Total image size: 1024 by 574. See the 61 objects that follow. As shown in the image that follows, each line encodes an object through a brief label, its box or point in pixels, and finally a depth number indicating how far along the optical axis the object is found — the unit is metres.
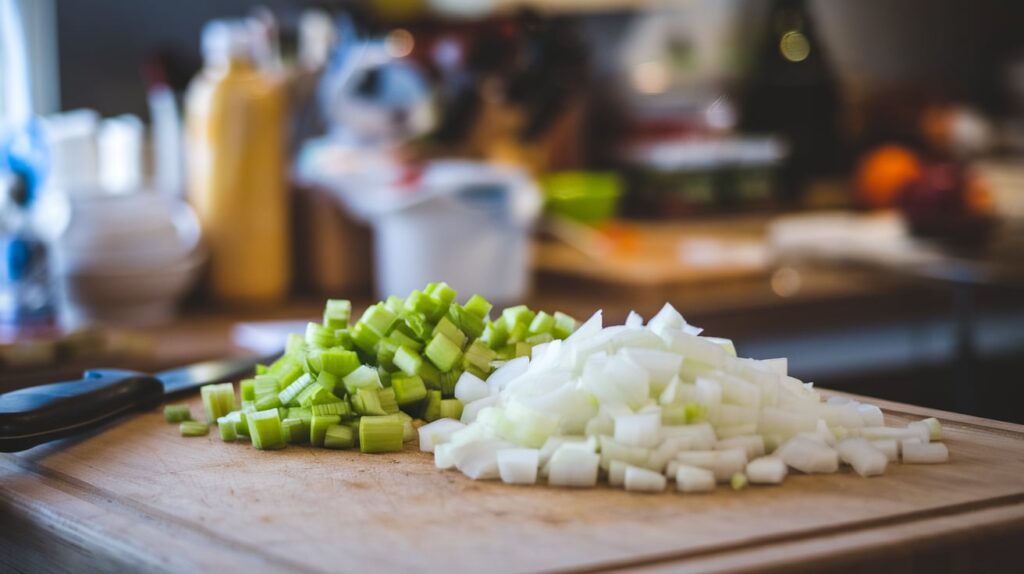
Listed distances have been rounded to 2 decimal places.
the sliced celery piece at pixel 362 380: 1.21
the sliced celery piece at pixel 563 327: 1.31
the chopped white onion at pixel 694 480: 0.98
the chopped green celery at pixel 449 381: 1.27
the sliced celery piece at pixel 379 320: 1.27
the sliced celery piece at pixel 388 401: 1.22
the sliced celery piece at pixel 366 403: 1.19
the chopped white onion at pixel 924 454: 1.07
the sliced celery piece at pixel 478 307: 1.30
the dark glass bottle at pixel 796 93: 2.71
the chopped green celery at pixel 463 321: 1.29
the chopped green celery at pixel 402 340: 1.27
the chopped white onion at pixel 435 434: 1.13
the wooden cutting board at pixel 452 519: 0.84
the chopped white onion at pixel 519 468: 1.02
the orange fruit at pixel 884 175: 2.42
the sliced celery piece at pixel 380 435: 1.14
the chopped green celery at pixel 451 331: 1.27
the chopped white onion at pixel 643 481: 0.98
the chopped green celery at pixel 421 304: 1.28
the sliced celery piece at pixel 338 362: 1.21
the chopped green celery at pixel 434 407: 1.25
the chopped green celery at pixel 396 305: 1.28
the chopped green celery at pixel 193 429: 1.23
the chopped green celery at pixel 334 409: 1.18
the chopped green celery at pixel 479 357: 1.27
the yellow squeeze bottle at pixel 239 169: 1.76
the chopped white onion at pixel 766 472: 1.00
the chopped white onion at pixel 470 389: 1.23
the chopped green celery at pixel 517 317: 1.30
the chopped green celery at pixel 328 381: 1.21
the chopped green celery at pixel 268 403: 1.22
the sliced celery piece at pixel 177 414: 1.28
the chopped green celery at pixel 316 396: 1.19
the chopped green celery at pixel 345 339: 1.27
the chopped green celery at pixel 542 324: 1.30
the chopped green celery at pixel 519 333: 1.30
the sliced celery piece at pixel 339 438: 1.15
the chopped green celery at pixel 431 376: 1.27
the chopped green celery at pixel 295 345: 1.28
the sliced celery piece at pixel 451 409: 1.23
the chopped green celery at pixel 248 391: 1.26
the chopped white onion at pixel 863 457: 1.03
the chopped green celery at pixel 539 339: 1.30
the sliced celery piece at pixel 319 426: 1.16
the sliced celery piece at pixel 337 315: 1.29
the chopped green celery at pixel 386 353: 1.26
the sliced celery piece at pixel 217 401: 1.27
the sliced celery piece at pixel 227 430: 1.20
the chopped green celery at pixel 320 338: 1.27
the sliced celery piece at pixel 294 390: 1.21
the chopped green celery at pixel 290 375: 1.24
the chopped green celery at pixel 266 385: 1.24
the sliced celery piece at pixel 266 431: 1.15
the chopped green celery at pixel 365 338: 1.27
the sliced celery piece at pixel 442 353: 1.25
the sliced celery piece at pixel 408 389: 1.24
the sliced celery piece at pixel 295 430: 1.17
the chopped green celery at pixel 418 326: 1.27
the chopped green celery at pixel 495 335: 1.29
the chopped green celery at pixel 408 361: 1.25
